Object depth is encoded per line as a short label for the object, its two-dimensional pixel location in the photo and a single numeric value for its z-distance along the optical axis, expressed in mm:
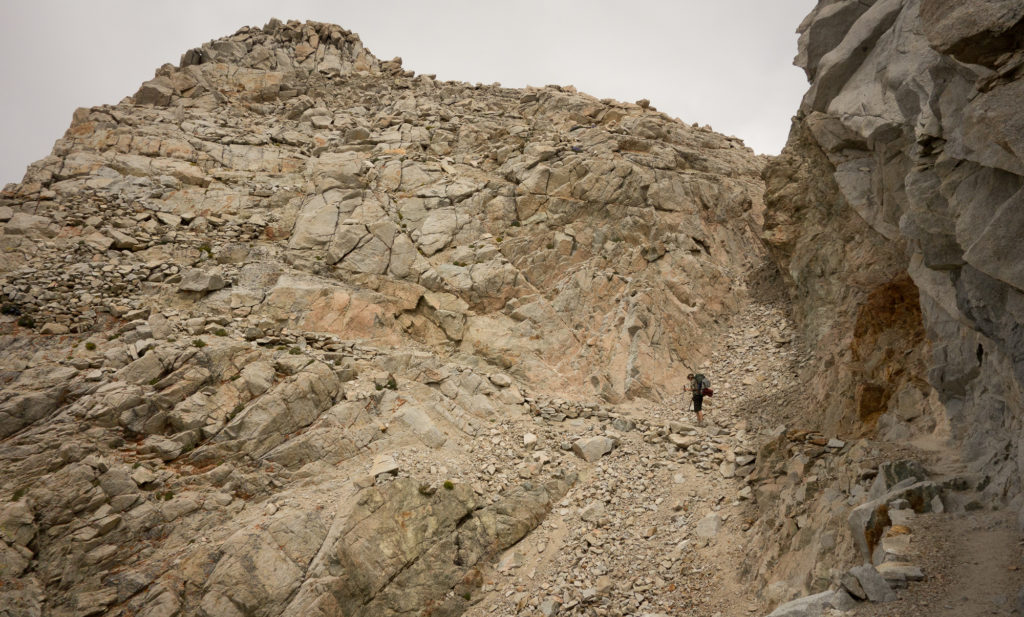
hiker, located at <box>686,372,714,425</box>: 19828
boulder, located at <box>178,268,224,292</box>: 21516
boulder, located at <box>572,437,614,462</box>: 18375
